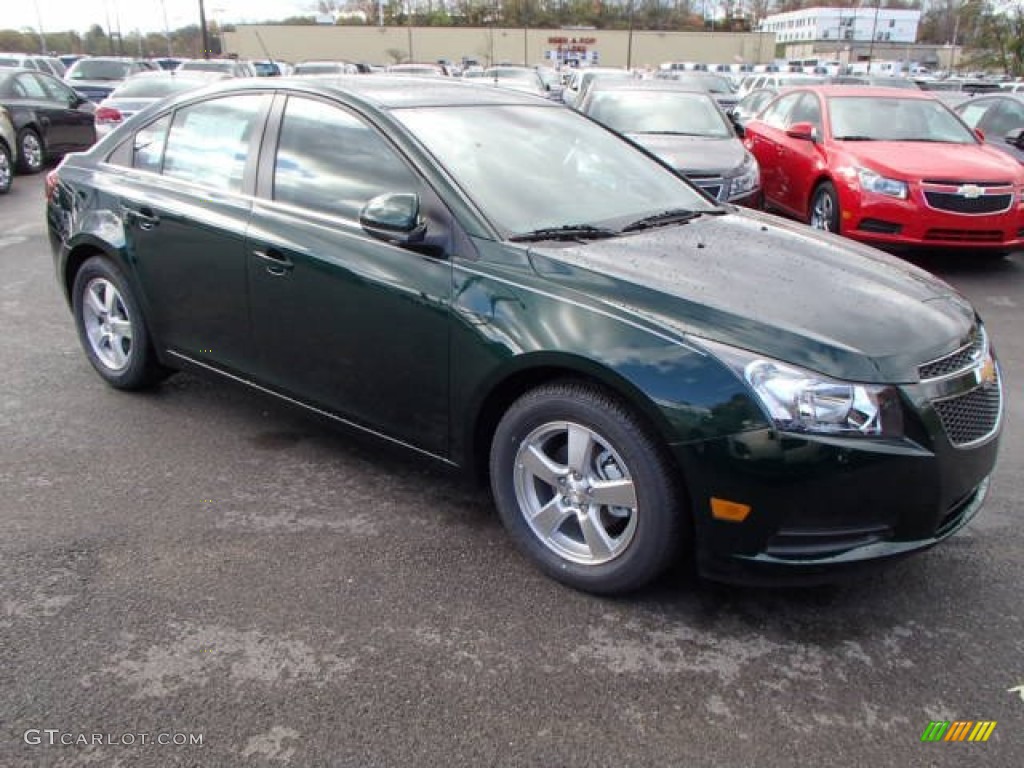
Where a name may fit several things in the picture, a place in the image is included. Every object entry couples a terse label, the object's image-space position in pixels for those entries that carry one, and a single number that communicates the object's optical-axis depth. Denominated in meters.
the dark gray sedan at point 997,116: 10.42
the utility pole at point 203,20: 32.49
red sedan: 7.22
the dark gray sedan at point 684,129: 7.83
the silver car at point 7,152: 11.46
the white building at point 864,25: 97.69
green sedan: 2.52
